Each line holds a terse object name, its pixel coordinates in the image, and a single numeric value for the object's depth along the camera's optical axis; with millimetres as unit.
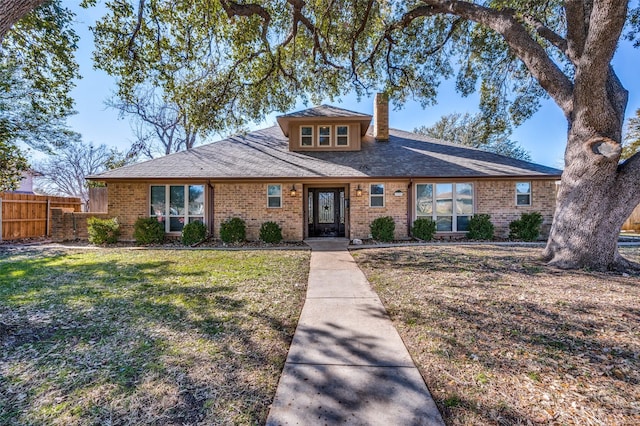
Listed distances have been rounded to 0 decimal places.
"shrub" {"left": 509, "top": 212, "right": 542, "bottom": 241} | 10352
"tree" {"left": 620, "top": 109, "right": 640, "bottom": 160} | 21877
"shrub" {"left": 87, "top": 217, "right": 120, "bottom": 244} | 10078
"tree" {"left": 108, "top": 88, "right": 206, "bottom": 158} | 22609
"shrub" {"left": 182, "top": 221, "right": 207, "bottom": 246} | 9953
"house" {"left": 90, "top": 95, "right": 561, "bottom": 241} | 10469
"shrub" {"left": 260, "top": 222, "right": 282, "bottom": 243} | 10148
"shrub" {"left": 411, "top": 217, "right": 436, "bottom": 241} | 10422
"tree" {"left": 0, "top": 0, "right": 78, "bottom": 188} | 6789
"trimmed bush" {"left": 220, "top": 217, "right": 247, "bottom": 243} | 10047
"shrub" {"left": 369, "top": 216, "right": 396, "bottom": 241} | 10344
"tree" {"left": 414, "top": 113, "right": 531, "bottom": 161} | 26078
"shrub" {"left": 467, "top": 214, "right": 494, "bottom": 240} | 10406
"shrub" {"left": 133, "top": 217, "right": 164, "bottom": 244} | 9969
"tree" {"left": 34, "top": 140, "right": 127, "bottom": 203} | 22291
